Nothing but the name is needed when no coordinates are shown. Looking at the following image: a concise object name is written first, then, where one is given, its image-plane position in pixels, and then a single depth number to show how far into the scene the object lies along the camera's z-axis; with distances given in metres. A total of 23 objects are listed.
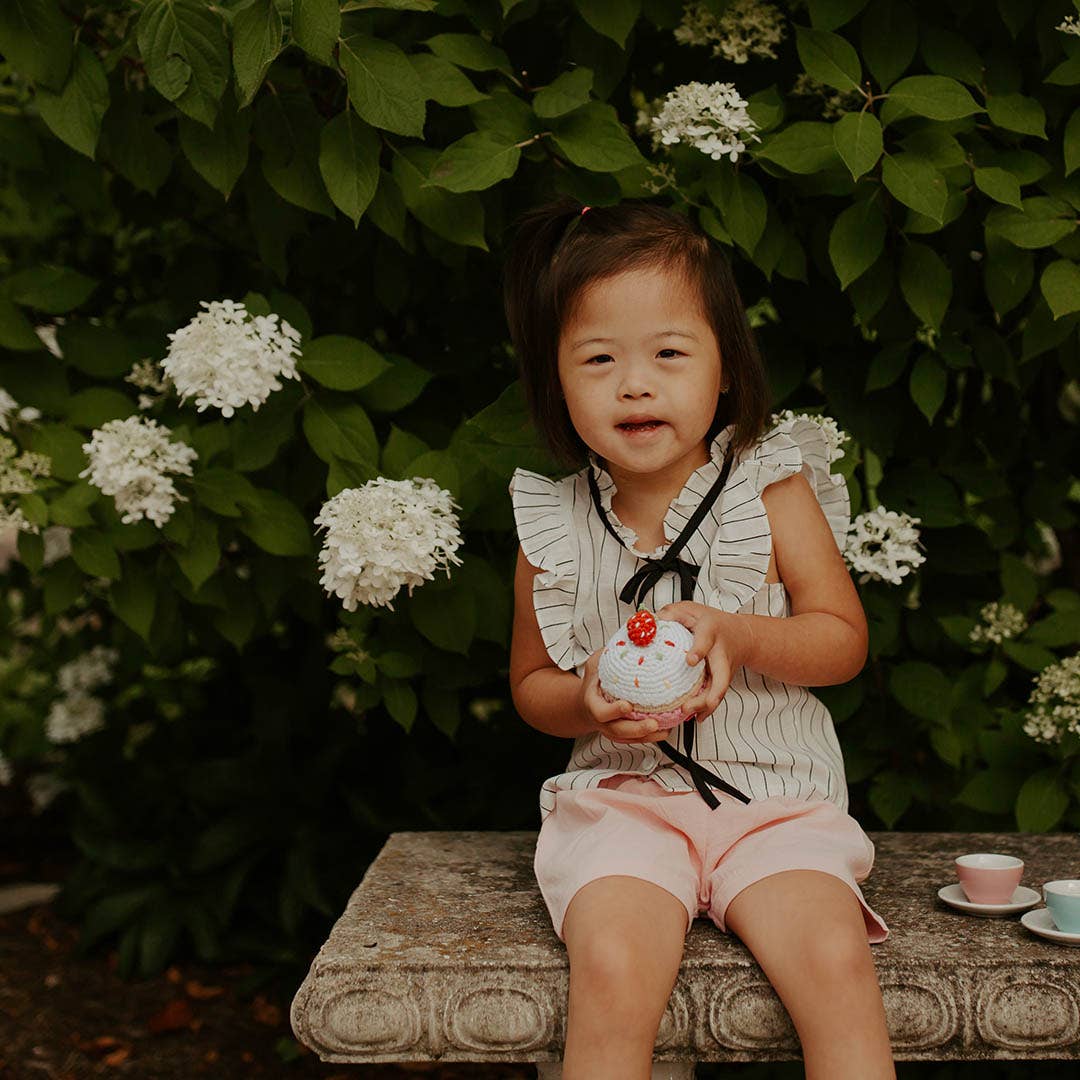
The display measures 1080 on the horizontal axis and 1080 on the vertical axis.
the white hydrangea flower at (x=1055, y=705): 2.54
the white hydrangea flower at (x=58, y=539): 3.29
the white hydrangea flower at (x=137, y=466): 2.42
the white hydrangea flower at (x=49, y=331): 2.79
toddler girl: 1.99
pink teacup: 2.12
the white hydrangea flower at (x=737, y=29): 2.52
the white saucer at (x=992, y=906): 2.12
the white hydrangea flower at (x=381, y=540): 2.22
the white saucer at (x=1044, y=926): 1.99
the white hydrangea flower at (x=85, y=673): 4.06
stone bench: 1.93
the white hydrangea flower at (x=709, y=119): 2.30
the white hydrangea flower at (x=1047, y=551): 3.02
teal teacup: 1.99
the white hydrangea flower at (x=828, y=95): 2.53
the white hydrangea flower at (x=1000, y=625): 2.73
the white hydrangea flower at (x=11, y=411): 2.56
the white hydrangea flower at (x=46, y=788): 4.30
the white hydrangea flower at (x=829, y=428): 2.40
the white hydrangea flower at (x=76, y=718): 4.02
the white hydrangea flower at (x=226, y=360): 2.33
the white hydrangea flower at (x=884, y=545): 2.49
